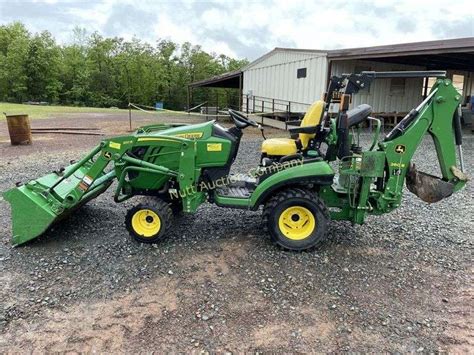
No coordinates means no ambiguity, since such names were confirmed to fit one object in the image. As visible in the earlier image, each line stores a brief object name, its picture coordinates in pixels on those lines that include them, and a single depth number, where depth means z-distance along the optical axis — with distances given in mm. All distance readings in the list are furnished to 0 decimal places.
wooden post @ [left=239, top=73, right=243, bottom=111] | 21891
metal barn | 12820
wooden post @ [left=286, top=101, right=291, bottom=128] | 15657
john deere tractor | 3895
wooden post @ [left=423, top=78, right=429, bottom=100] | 16453
